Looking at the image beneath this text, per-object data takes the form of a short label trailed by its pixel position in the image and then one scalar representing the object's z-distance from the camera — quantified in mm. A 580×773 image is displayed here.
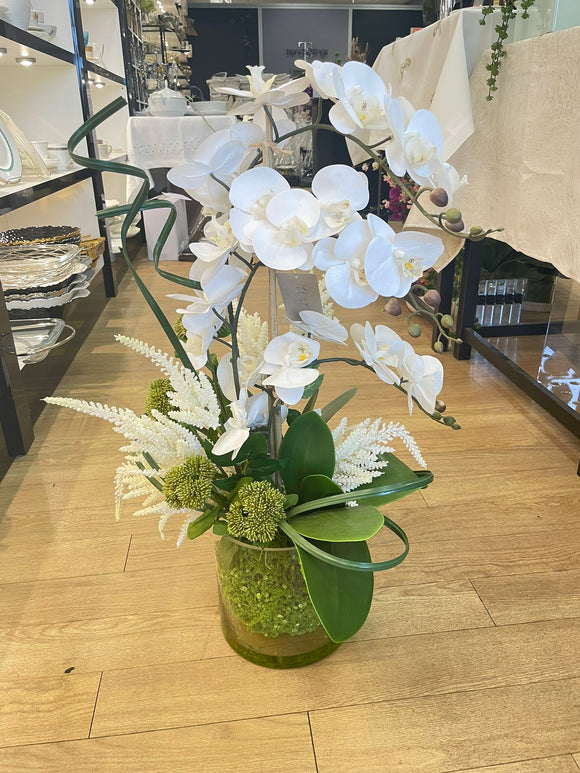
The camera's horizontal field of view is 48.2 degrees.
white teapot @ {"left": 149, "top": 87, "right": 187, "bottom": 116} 3150
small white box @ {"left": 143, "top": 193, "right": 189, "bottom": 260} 3566
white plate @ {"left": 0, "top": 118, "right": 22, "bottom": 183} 1695
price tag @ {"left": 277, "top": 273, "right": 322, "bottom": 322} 677
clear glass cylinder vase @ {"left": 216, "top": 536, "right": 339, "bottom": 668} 808
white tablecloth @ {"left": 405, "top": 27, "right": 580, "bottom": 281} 1339
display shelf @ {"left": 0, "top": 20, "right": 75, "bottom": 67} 1614
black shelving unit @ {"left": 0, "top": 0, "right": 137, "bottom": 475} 1453
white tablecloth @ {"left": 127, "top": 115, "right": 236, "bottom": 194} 3029
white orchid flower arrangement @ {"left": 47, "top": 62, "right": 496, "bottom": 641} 569
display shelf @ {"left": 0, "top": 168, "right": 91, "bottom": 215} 1481
